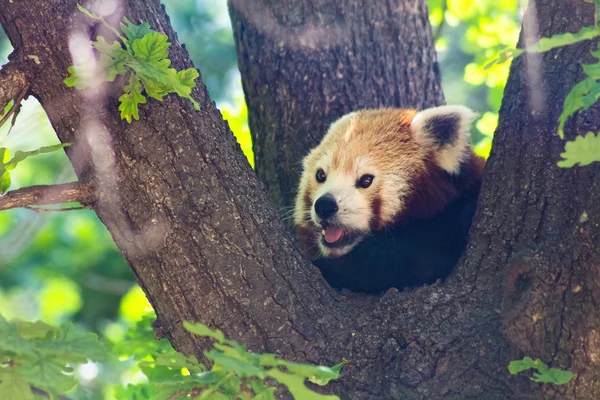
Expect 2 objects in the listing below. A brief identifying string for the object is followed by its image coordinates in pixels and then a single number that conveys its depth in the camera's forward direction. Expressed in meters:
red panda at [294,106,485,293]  6.20
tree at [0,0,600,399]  6.02
